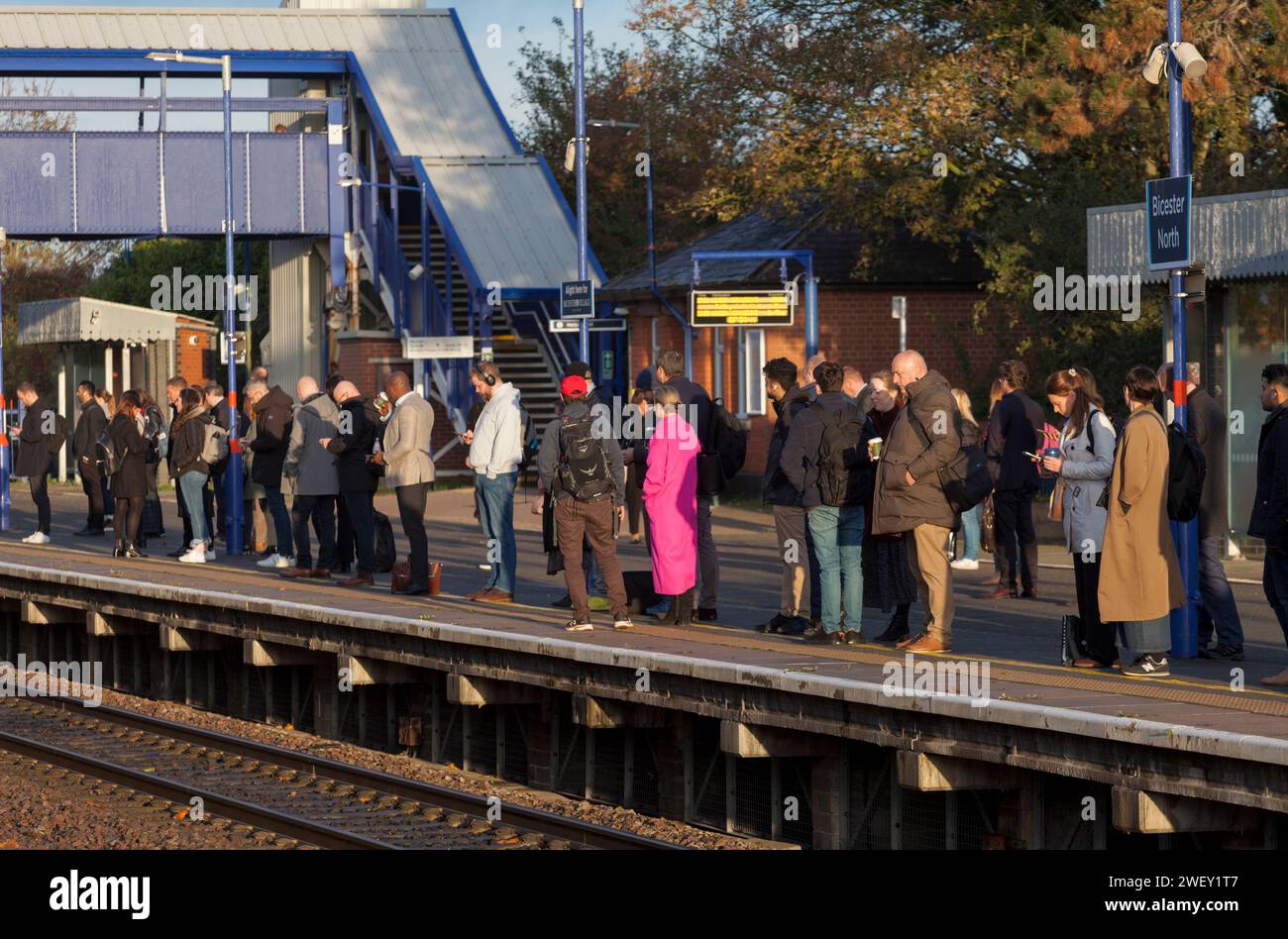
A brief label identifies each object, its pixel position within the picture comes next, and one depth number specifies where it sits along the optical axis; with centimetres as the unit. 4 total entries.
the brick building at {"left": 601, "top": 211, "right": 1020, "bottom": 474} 3475
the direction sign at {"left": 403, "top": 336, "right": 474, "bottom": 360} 3660
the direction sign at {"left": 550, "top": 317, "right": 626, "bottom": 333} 3808
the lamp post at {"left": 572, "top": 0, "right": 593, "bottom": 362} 2542
